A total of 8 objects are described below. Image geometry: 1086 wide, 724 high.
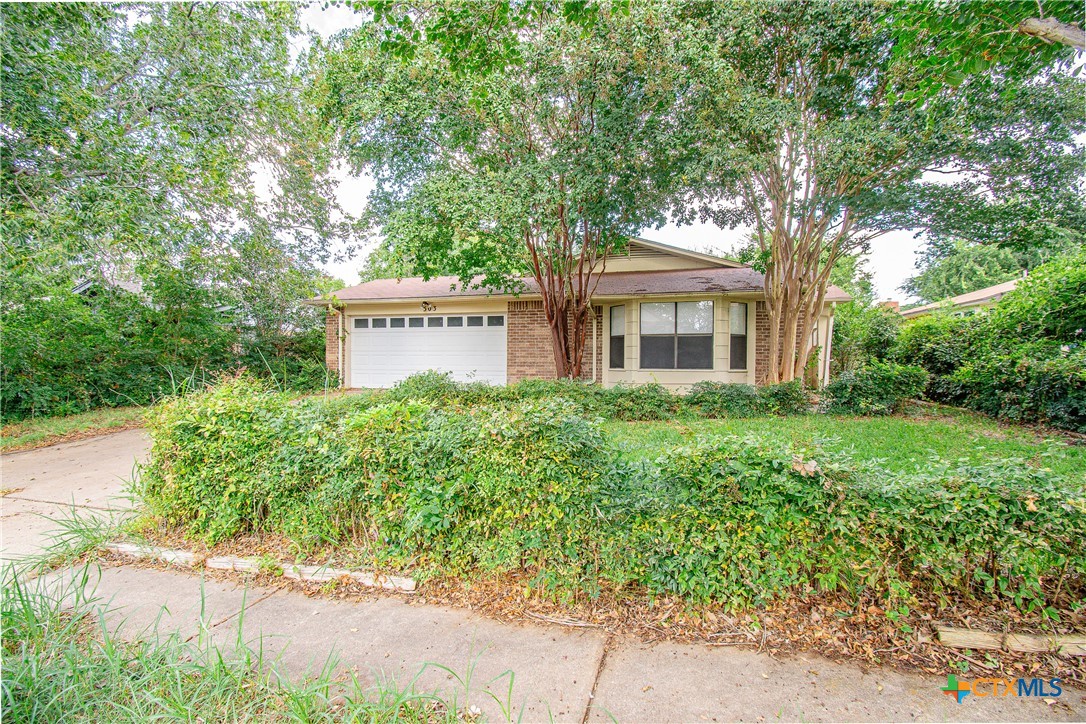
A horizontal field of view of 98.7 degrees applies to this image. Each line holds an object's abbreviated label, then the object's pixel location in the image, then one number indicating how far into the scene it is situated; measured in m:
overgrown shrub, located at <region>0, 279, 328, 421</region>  8.62
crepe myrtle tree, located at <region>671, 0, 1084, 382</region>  6.95
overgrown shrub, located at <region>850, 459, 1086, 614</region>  2.11
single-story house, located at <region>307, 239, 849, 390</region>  10.87
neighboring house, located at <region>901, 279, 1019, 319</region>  16.41
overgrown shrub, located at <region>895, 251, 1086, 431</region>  6.81
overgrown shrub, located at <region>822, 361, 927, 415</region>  8.50
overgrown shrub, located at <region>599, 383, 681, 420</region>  8.21
